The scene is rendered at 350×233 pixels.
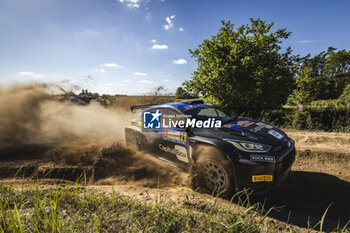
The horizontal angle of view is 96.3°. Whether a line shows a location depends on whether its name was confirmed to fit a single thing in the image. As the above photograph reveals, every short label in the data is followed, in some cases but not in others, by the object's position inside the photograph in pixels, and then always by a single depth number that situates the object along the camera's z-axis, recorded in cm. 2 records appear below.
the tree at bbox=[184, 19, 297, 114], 928
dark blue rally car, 254
